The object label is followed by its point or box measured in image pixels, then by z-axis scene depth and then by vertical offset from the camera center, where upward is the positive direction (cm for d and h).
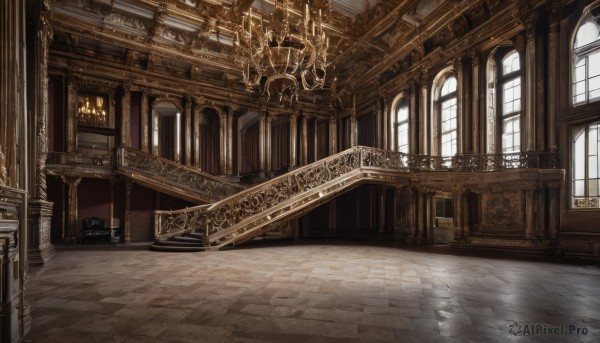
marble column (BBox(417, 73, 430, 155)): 1149 +208
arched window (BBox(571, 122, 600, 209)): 752 +21
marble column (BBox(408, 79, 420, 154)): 1196 +208
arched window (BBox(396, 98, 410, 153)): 1301 +198
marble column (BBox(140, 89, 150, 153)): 1256 +206
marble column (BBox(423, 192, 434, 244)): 1089 -139
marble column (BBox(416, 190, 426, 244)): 1100 -141
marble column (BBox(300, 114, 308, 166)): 1570 +155
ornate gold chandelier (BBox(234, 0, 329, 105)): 687 +275
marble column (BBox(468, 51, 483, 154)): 975 +201
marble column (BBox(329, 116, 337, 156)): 1598 +202
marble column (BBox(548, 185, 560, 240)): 792 -82
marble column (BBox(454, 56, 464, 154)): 1016 +215
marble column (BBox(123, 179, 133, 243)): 1153 -133
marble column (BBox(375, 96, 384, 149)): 1368 +213
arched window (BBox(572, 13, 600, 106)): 761 +269
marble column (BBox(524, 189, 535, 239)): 820 -95
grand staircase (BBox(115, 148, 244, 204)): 1099 +2
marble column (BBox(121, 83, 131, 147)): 1233 +224
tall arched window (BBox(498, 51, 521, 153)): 921 +214
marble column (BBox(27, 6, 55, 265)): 668 -23
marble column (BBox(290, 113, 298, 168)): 1554 +196
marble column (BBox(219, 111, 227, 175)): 1401 +148
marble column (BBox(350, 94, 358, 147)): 1524 +197
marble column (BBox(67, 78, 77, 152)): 1145 +219
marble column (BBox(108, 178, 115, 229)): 1187 -114
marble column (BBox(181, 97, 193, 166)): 1341 +187
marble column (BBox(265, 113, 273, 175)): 1497 +146
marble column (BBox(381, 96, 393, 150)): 1332 +196
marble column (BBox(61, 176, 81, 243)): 1096 -113
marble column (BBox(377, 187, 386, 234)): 1298 -138
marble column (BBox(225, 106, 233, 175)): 1409 +140
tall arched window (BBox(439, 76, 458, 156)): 1101 +202
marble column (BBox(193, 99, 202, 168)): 1354 +180
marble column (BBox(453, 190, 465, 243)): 972 -125
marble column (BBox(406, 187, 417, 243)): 1127 -134
